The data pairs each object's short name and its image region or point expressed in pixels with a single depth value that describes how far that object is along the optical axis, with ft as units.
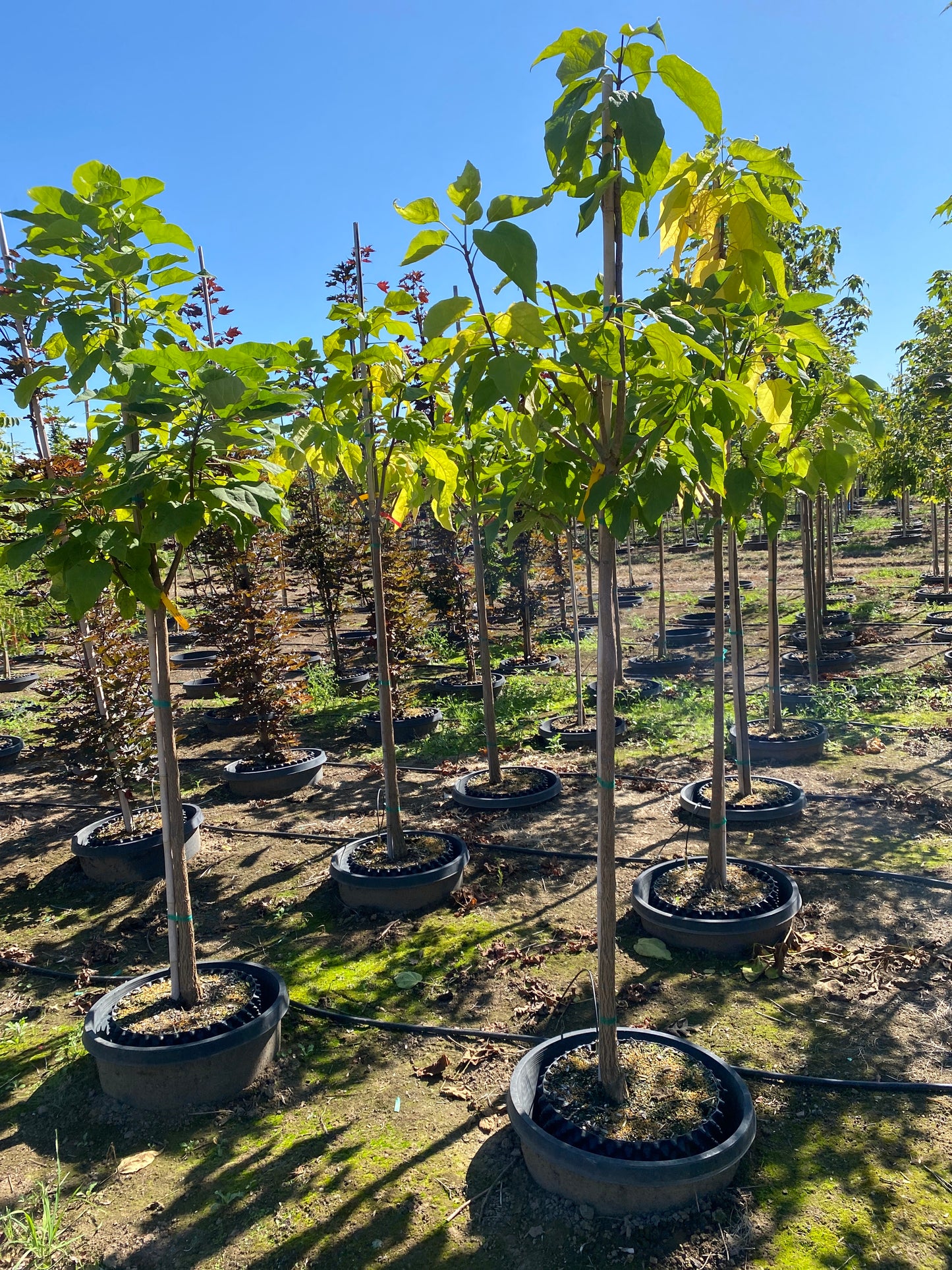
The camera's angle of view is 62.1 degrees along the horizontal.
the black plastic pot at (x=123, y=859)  15.46
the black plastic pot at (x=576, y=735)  22.74
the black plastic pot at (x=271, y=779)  20.24
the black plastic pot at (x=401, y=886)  13.29
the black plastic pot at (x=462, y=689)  29.78
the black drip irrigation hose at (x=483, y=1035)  8.50
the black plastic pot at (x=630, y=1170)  6.81
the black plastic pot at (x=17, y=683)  38.99
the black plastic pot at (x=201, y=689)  33.04
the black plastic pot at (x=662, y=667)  31.04
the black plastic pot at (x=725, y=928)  11.14
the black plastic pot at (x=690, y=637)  35.73
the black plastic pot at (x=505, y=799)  17.67
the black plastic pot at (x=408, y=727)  24.88
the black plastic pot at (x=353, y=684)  31.83
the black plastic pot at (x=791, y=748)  19.52
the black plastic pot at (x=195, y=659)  40.22
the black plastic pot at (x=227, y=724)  26.94
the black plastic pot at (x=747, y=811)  15.47
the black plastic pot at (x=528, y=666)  33.99
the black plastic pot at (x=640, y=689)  26.84
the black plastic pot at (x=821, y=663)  29.40
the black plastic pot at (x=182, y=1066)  8.88
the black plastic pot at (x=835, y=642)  32.78
